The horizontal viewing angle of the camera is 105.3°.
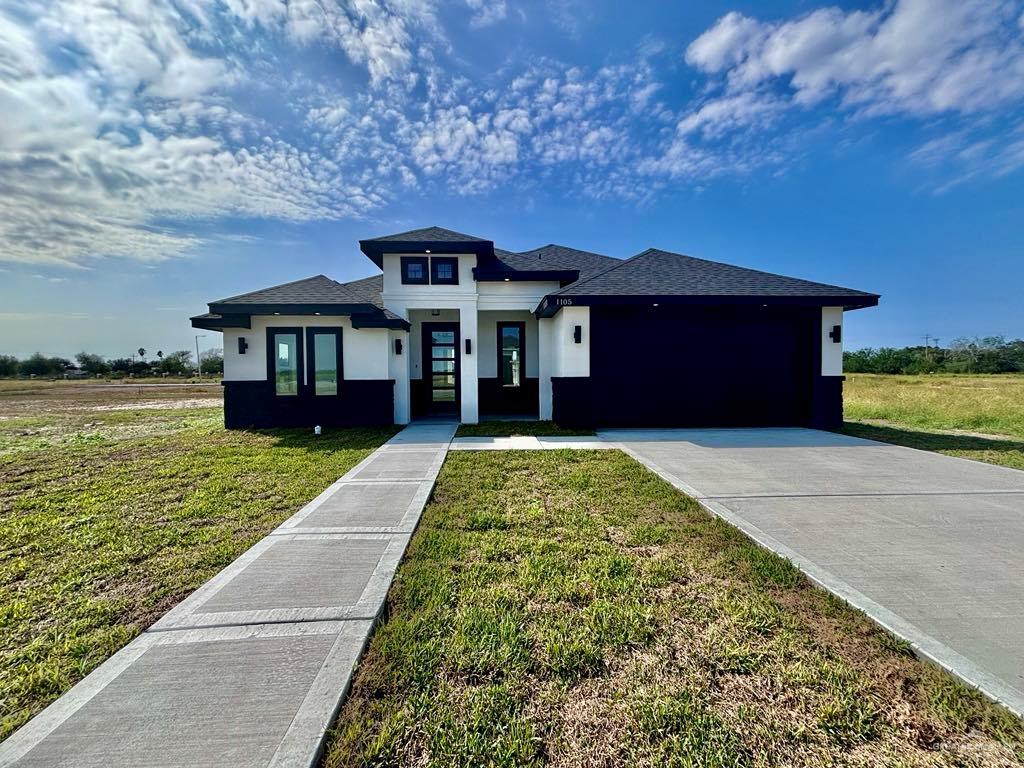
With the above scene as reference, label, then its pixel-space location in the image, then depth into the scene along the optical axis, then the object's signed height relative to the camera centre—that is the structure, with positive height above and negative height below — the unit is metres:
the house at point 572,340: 9.45 +0.85
